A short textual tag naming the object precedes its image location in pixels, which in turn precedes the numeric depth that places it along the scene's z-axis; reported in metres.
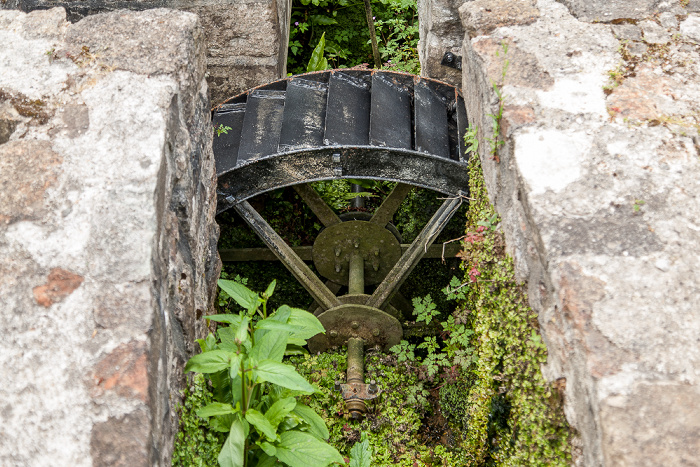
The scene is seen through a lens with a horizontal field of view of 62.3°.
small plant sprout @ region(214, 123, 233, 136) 3.66
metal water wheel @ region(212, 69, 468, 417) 3.44
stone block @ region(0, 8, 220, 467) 1.62
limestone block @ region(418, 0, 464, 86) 3.71
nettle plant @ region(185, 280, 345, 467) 1.89
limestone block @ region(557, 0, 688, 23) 2.69
